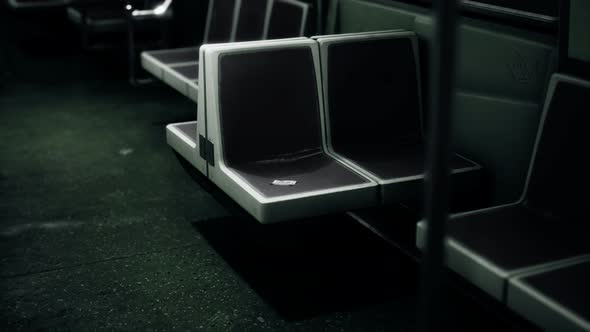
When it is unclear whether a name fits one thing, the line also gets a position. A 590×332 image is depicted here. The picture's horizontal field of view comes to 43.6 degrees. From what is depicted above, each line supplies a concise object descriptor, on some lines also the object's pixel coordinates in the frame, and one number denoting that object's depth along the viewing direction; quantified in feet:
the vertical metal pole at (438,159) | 4.19
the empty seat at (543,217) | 8.32
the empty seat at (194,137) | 11.43
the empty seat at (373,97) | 11.83
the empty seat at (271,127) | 10.51
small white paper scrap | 10.55
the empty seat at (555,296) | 7.15
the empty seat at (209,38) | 17.93
